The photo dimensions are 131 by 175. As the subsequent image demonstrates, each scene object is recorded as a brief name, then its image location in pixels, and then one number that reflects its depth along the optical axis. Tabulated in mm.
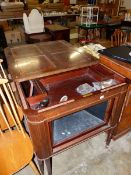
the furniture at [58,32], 3541
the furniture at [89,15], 3986
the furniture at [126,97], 1259
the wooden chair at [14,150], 1012
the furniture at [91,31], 4078
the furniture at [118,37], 2394
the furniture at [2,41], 2986
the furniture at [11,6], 4391
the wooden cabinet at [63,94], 1004
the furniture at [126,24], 4430
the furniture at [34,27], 3372
